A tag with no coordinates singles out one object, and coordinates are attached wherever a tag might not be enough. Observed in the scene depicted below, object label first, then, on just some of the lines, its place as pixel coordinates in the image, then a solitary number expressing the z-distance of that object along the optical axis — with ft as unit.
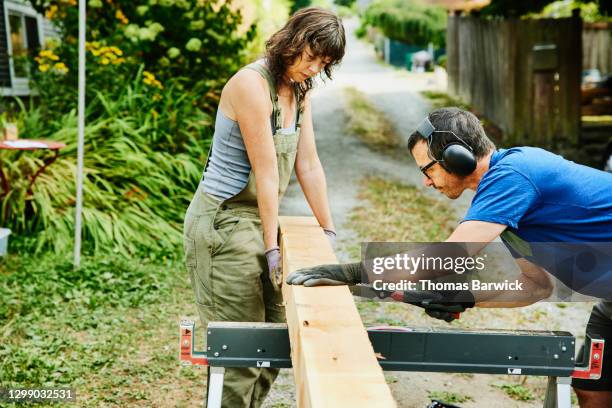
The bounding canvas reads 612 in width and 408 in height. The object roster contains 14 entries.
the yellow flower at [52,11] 30.60
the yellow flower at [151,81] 29.43
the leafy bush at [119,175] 23.68
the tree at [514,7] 39.99
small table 20.45
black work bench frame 9.25
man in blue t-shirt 8.37
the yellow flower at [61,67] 28.07
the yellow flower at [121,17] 31.32
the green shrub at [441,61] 83.70
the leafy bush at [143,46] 29.14
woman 9.84
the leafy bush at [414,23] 96.43
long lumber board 6.70
